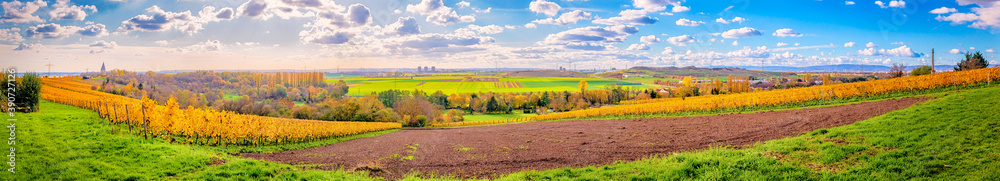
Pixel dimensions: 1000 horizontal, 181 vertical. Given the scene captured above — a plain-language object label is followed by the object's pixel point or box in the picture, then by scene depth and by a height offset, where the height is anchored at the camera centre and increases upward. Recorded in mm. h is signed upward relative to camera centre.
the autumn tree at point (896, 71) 52775 +1790
